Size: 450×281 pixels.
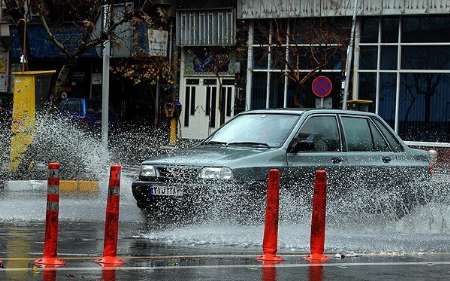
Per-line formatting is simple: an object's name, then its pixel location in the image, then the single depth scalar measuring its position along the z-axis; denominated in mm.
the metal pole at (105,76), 22812
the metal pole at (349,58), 33094
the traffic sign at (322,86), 30344
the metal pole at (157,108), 40500
